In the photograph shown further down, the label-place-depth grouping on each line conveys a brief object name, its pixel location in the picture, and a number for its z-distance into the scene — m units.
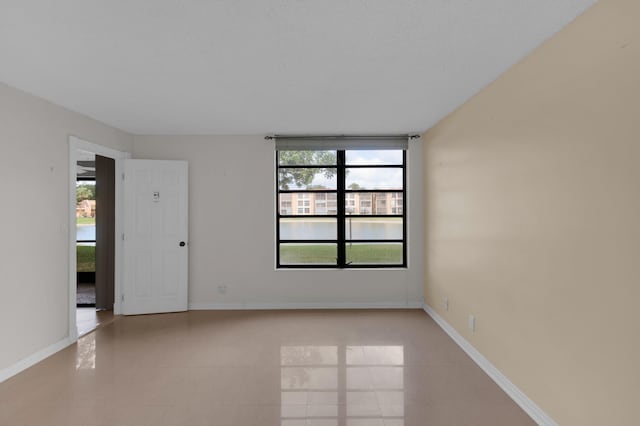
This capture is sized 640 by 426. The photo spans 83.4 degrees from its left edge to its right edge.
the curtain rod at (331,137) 4.96
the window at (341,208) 5.23
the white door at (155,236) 4.80
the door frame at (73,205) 3.72
